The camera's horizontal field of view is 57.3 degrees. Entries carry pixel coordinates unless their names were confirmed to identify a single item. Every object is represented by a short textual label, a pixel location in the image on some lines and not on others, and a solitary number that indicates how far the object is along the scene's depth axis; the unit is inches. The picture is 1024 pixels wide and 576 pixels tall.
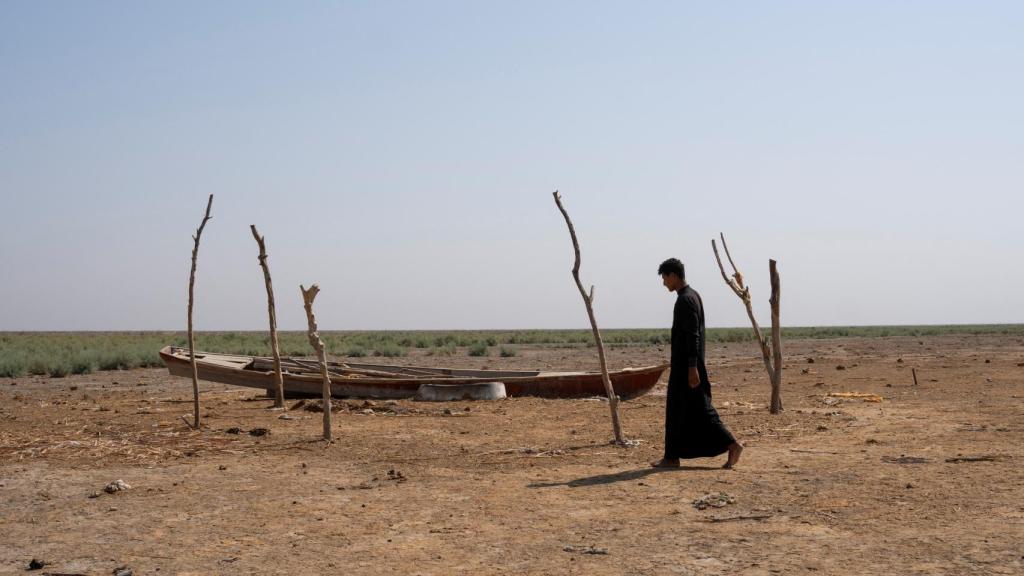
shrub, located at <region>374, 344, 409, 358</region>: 1360.7
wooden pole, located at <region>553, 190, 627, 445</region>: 371.2
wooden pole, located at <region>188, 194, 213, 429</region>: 437.4
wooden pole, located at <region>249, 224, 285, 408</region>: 493.7
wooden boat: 561.9
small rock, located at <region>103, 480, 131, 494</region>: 282.8
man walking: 301.1
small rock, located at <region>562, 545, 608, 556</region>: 207.0
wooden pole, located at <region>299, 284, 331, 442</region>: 396.5
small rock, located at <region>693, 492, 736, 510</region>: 250.5
